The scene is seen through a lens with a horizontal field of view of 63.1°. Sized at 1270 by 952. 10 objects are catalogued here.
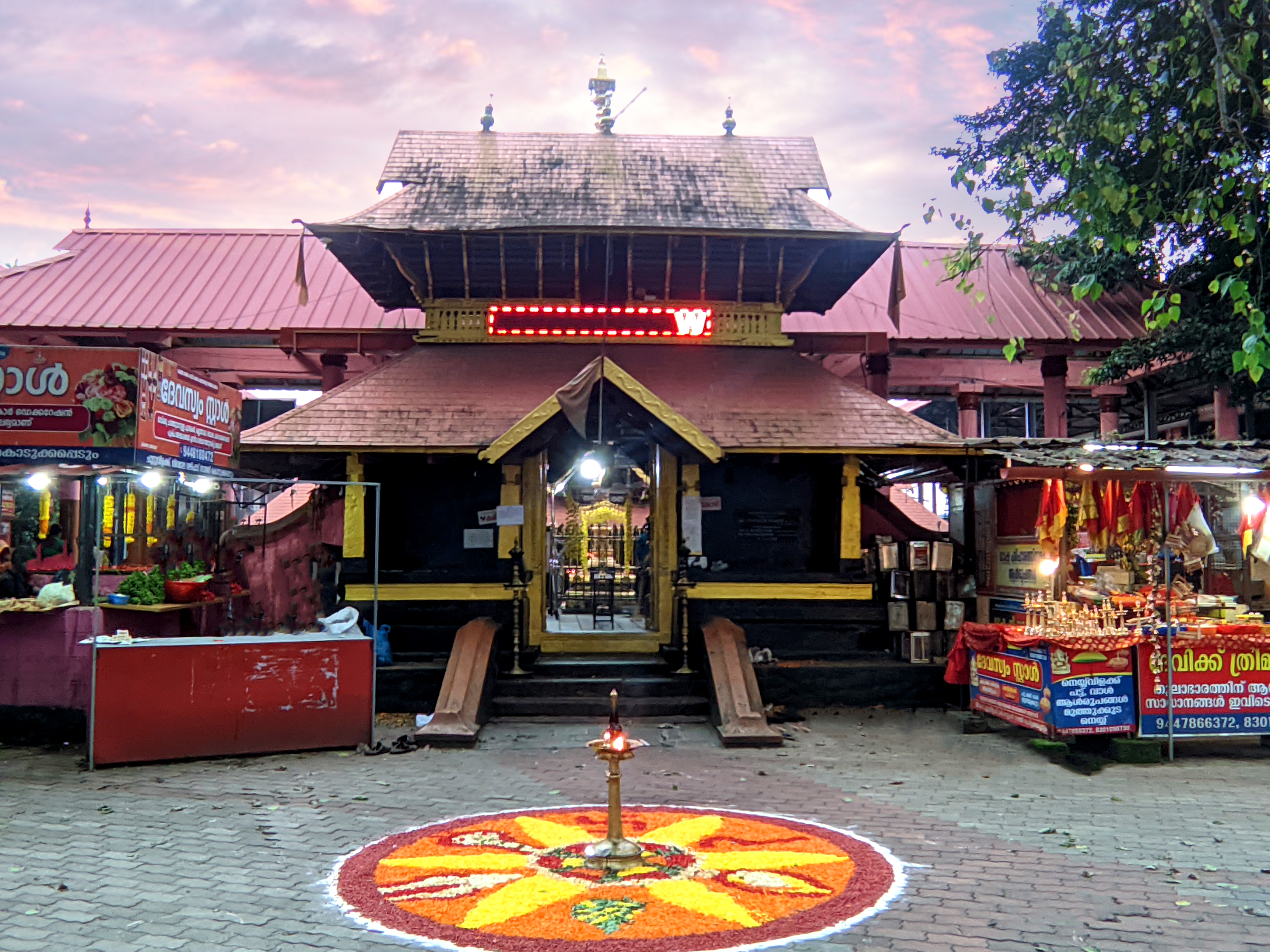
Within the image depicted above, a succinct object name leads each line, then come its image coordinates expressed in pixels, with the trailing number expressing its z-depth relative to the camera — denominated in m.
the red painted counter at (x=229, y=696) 9.63
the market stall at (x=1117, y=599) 10.19
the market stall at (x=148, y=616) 9.80
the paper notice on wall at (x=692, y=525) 13.58
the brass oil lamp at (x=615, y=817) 6.46
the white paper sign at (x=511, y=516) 13.40
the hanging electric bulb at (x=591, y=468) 15.56
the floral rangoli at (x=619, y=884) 5.42
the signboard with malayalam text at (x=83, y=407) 10.23
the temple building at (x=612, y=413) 13.02
